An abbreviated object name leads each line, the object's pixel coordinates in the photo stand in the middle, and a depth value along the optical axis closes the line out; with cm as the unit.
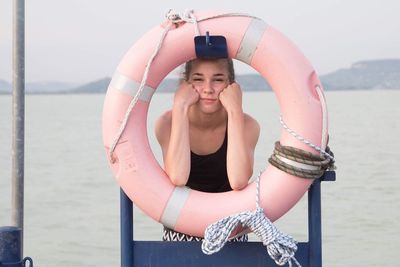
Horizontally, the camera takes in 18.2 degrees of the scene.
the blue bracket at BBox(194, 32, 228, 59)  361
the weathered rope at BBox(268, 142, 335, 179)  358
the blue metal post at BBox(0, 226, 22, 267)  373
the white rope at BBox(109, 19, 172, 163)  363
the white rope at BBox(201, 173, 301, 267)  353
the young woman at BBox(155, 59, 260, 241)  360
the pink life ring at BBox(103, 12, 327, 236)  361
